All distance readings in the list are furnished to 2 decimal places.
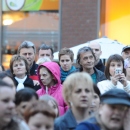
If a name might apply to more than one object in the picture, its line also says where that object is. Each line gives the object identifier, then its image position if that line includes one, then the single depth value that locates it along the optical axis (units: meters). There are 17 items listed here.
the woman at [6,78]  10.51
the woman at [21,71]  14.92
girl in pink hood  13.88
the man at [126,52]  17.43
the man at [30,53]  16.84
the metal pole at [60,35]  28.29
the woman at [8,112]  8.19
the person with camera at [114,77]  13.76
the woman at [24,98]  10.38
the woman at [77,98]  10.15
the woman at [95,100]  11.25
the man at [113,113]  8.59
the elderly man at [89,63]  15.10
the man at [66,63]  16.25
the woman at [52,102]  11.19
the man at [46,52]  18.49
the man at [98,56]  17.25
